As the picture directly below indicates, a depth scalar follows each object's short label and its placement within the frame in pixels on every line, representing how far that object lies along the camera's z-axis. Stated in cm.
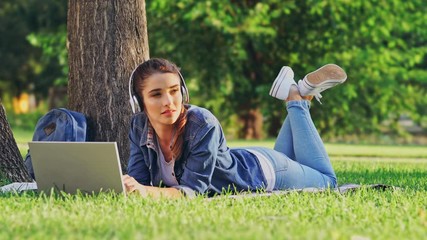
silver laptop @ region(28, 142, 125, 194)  541
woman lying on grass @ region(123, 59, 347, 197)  583
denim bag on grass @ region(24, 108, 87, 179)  777
